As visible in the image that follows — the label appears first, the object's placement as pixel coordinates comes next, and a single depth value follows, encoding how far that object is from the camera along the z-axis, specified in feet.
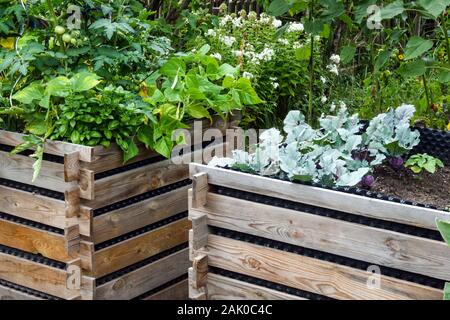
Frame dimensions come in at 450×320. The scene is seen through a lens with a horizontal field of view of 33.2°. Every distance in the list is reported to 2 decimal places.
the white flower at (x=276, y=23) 16.91
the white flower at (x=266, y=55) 16.05
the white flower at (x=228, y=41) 16.34
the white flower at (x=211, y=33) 16.56
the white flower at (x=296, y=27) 16.96
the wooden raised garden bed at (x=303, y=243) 7.39
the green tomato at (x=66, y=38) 9.84
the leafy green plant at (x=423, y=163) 9.35
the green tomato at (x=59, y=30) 9.80
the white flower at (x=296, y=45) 17.20
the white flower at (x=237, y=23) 17.52
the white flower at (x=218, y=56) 15.01
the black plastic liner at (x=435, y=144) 10.27
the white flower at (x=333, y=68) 17.81
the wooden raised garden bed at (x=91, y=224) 9.55
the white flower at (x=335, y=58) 17.79
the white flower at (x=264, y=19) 17.71
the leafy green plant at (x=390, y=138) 9.52
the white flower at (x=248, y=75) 14.80
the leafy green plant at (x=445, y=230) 6.07
